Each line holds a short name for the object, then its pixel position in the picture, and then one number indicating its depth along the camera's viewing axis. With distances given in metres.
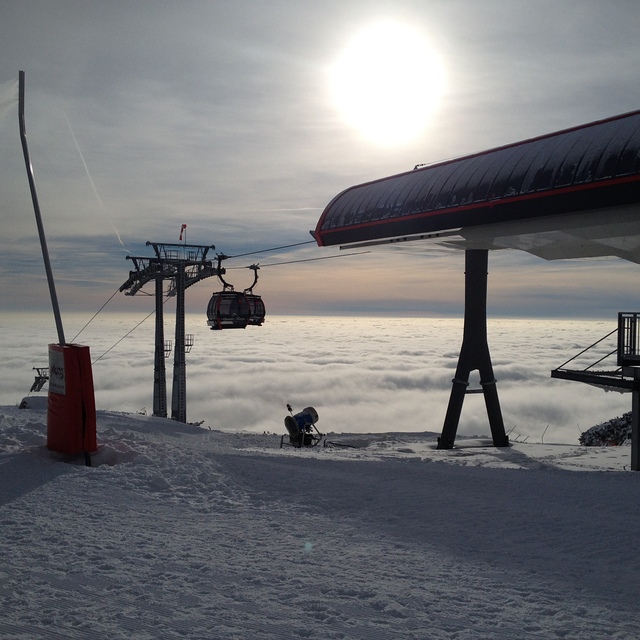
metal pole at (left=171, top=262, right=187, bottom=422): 29.92
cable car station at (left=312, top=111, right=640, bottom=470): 13.85
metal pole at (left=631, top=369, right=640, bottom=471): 15.72
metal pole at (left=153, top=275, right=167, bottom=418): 31.83
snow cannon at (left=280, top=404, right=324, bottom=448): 21.41
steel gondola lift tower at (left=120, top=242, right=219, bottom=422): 29.89
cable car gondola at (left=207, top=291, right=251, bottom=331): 22.92
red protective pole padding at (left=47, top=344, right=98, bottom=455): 9.84
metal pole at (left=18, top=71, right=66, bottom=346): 10.88
